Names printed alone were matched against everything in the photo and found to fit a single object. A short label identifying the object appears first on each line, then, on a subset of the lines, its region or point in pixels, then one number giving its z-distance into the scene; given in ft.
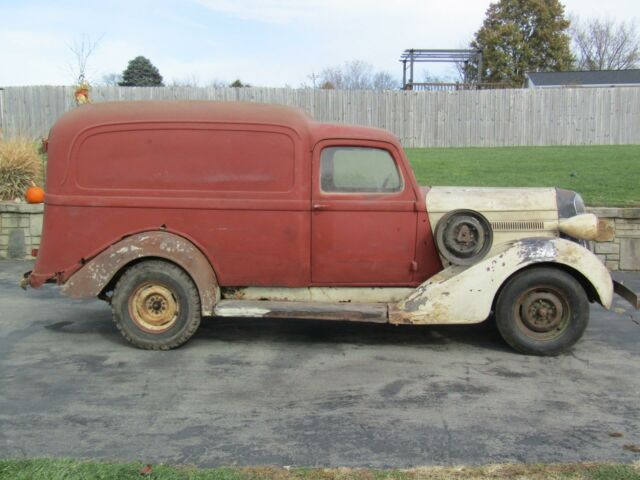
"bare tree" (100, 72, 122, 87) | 120.47
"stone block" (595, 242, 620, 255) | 28.58
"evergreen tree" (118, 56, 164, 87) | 116.26
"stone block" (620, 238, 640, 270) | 28.45
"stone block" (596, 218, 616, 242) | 18.27
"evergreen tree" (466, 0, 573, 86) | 145.59
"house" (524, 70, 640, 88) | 117.19
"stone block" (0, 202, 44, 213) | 31.37
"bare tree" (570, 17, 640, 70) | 178.40
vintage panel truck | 17.66
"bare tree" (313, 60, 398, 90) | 169.89
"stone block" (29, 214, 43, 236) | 31.53
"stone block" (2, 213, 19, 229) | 31.68
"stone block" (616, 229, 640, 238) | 28.35
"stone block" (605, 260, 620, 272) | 28.60
